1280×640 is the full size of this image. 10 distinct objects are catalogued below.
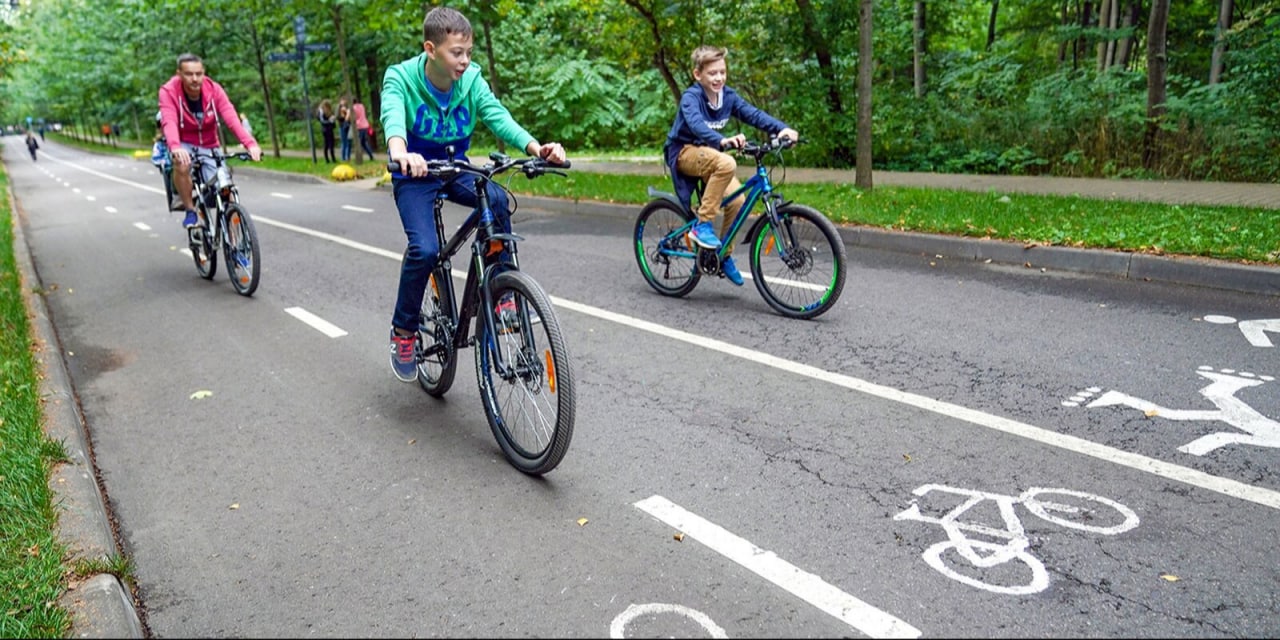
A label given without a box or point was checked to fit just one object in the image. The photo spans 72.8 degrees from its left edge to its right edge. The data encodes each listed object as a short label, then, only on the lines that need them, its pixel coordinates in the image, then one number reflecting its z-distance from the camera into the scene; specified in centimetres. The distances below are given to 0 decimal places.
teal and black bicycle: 633
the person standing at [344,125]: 2694
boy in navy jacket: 666
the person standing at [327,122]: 2822
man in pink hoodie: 802
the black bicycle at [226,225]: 812
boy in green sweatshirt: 420
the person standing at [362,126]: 2622
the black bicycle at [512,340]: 369
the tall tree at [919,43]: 2152
